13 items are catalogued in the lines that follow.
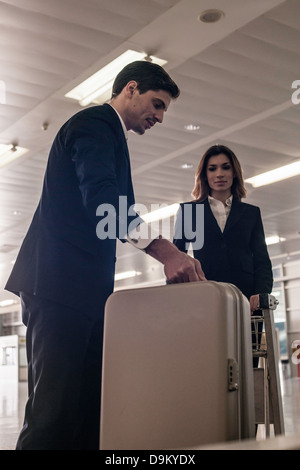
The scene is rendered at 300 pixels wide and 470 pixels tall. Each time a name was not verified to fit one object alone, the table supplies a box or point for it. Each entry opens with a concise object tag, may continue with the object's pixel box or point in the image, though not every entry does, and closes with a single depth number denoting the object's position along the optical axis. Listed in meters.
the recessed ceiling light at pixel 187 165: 8.80
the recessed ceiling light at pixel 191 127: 7.29
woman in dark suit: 2.58
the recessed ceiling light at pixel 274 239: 14.62
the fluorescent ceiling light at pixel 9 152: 7.96
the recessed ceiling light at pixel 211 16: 4.85
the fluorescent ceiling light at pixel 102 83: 5.52
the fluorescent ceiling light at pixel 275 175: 8.95
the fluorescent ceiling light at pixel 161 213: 11.09
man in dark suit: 1.60
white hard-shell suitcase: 1.40
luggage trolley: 2.16
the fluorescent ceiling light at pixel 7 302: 28.38
